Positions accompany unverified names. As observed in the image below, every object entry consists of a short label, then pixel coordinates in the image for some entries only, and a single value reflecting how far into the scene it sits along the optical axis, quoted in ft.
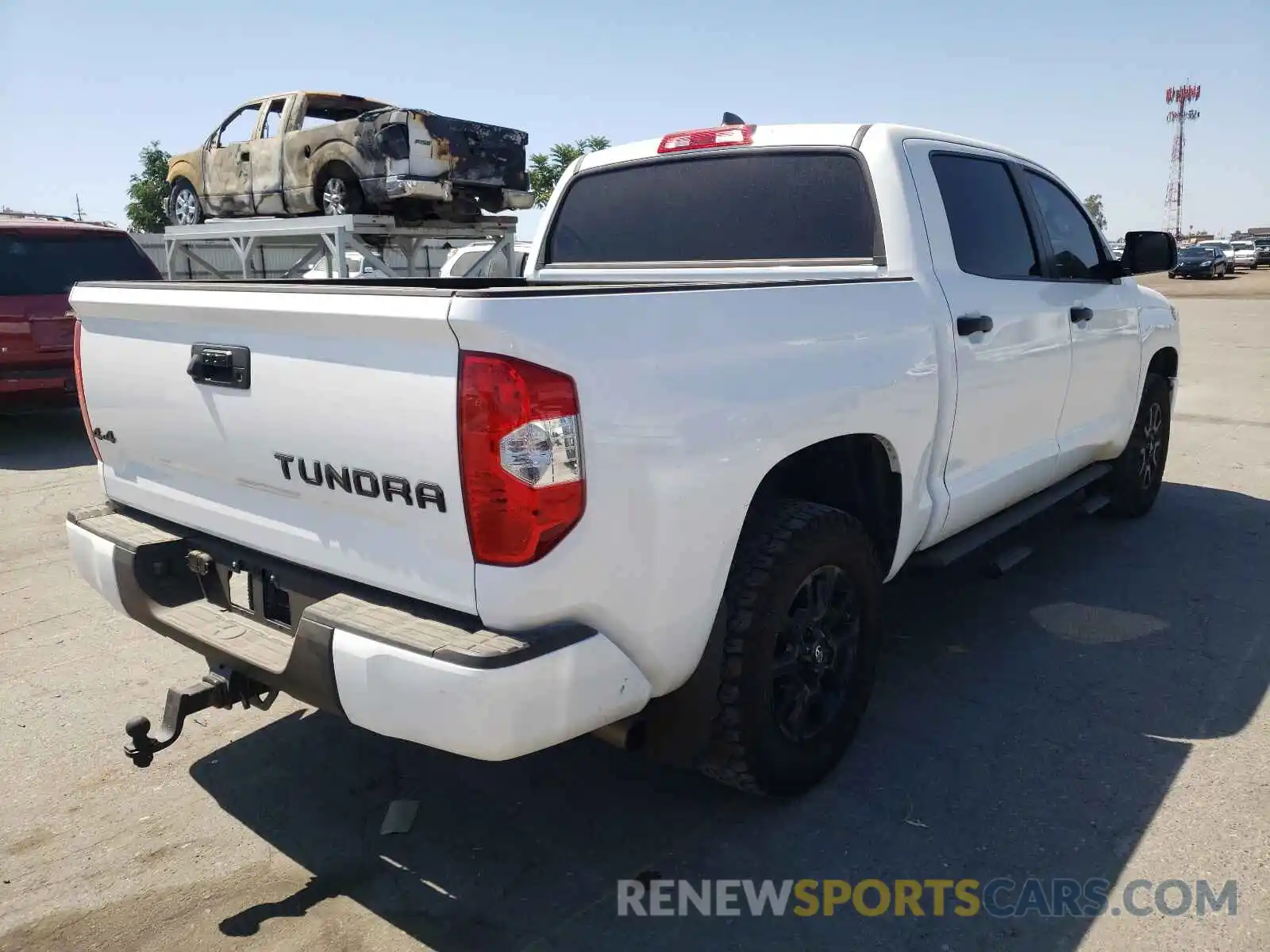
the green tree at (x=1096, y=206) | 422.82
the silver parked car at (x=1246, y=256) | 166.20
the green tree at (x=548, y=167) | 134.21
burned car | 32.27
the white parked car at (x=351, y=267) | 40.01
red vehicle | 26.17
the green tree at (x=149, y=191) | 146.61
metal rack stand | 31.14
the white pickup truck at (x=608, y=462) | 6.83
